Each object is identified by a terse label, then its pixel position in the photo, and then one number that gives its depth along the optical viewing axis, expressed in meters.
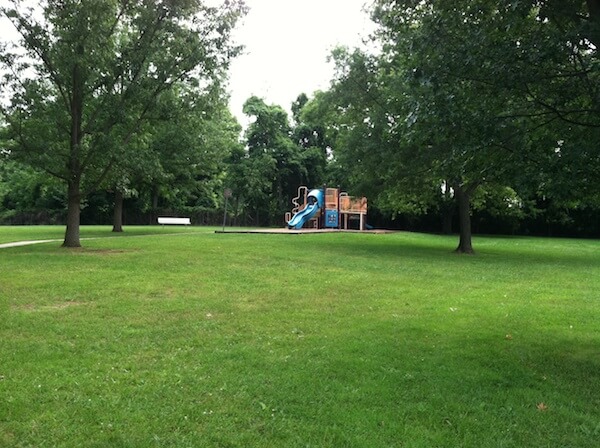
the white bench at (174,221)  33.16
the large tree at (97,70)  14.83
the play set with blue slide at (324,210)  32.59
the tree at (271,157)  41.88
